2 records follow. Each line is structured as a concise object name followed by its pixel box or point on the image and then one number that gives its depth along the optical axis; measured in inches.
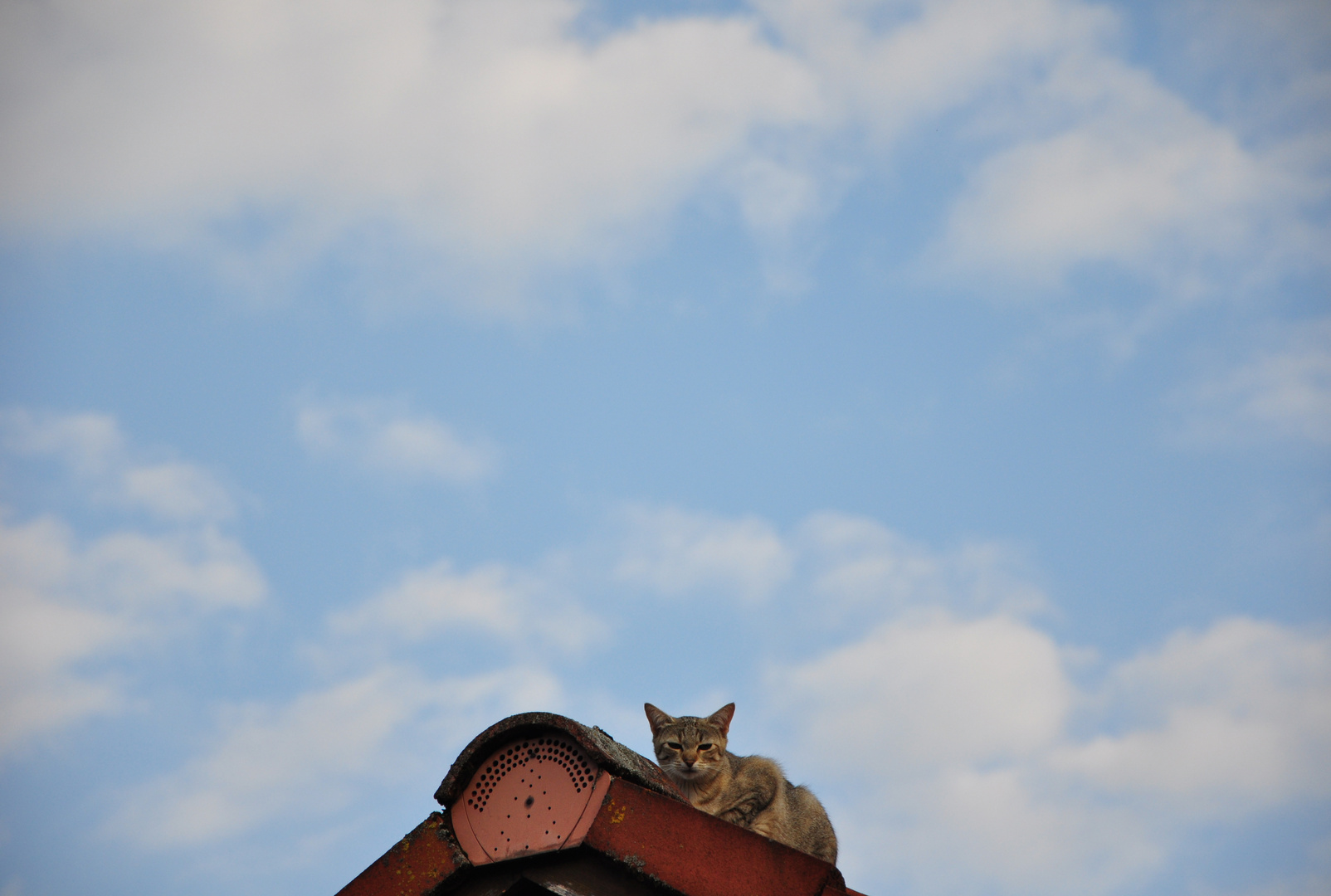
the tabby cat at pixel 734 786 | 479.5
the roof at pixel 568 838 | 265.3
